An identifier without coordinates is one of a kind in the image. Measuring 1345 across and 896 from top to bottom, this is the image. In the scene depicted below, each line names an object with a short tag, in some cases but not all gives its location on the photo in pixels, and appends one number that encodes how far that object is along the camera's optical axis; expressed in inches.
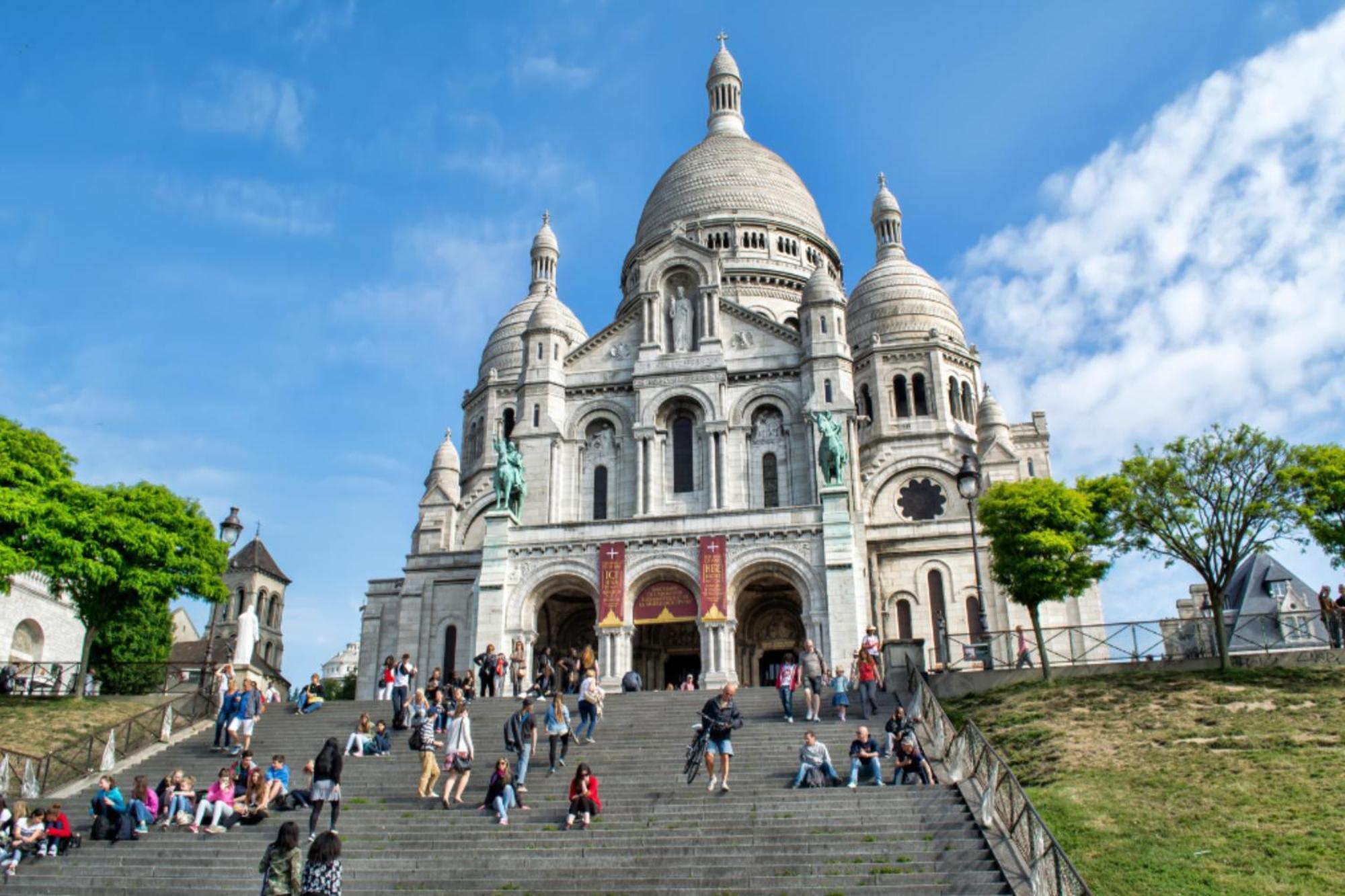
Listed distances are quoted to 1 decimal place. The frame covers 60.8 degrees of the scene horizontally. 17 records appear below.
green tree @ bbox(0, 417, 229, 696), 1216.2
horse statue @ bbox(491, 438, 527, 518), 1478.8
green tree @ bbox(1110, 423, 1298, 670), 1093.1
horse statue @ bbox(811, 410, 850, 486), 1386.6
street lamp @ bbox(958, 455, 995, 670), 1018.7
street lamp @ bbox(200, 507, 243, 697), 1069.4
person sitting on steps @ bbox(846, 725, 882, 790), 720.3
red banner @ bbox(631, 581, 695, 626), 1381.6
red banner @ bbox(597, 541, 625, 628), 1374.3
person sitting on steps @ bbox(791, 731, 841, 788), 731.4
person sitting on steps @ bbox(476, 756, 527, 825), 695.1
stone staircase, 593.3
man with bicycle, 727.1
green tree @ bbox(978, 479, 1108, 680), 1153.4
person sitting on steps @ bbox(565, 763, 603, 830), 679.7
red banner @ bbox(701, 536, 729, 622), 1344.7
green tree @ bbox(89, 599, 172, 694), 1823.3
